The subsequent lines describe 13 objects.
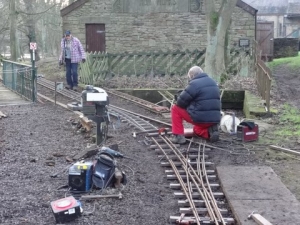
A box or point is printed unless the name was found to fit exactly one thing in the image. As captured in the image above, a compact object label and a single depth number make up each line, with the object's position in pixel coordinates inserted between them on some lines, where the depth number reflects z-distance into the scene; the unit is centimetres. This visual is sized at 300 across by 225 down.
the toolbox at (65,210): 579
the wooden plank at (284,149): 920
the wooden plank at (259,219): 571
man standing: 1688
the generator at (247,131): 1009
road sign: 1466
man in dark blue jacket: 956
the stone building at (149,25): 2550
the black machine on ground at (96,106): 870
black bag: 698
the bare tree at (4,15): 3631
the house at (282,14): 5469
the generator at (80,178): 686
